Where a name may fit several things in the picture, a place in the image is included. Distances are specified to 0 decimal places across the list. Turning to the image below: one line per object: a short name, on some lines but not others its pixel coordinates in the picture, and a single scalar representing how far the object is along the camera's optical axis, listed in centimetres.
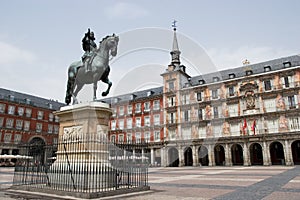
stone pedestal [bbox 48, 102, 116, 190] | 765
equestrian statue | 906
